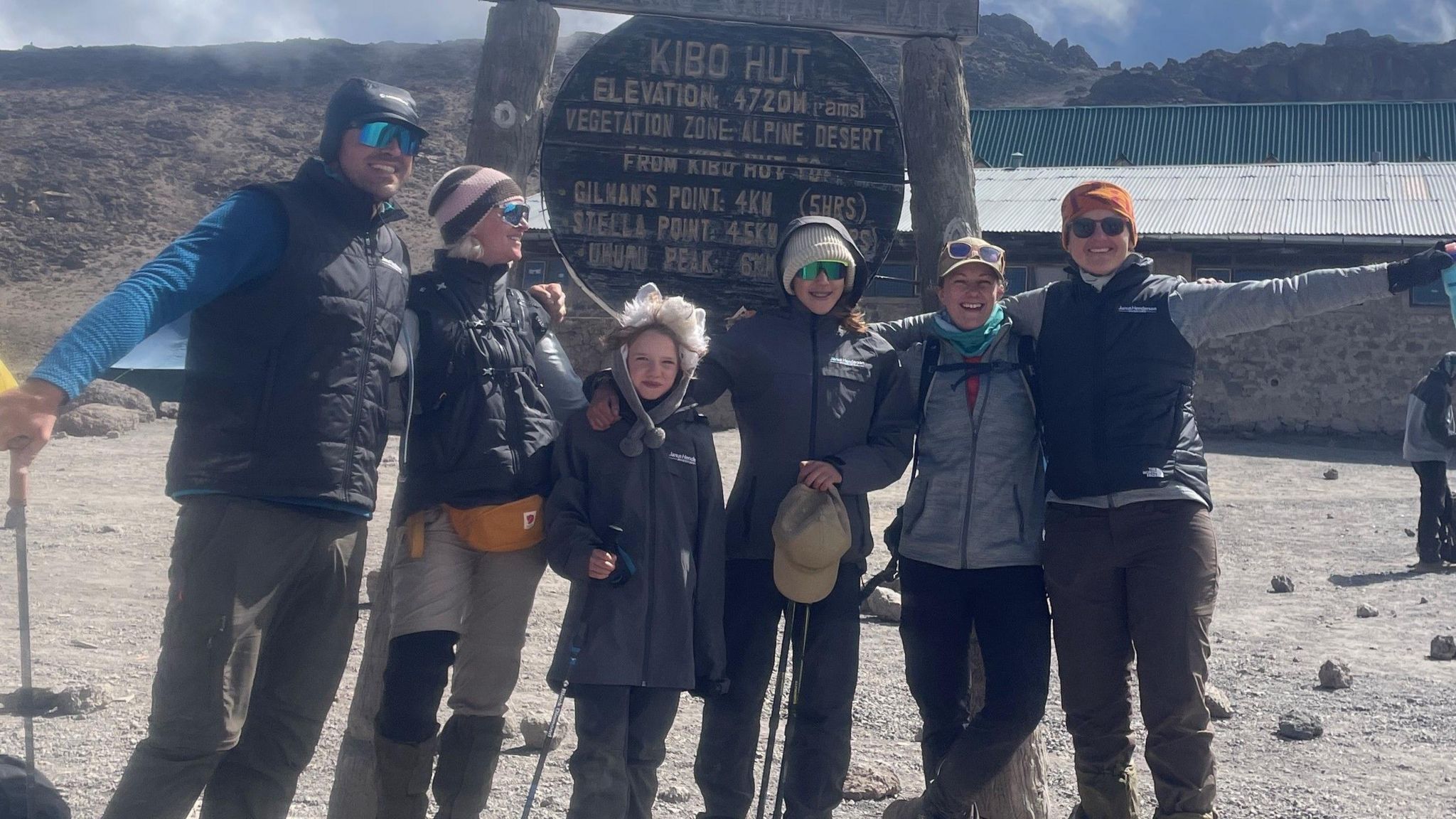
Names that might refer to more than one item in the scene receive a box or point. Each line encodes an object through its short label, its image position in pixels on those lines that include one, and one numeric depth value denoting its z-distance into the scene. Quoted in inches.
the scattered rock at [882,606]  257.9
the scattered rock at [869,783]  157.2
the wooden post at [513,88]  148.5
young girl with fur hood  113.8
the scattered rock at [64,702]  174.2
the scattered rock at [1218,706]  191.2
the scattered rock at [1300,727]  181.5
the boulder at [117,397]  587.2
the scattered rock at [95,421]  537.6
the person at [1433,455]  340.8
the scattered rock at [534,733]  173.3
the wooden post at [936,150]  154.5
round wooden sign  150.5
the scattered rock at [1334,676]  209.9
